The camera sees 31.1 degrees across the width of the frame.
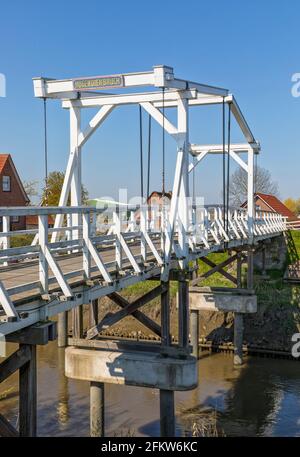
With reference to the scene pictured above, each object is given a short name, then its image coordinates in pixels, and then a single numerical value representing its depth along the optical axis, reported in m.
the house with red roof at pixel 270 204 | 47.09
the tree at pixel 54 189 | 37.53
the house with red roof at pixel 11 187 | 29.60
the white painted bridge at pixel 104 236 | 6.30
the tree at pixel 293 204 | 74.67
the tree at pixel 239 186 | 59.34
